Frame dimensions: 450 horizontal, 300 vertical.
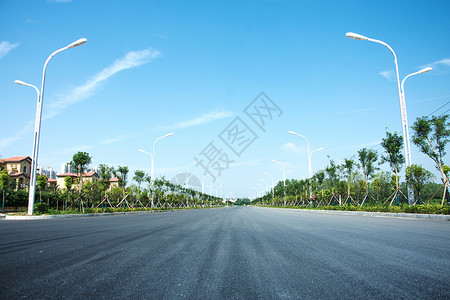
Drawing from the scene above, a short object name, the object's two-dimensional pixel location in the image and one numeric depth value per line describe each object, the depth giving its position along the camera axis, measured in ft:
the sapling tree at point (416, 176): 56.44
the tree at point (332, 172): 114.36
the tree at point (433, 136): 56.29
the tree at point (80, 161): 87.15
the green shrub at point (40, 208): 61.87
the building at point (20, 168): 160.74
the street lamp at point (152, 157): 112.21
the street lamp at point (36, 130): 56.65
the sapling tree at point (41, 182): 77.05
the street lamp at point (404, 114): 55.42
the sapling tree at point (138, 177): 129.80
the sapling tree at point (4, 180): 69.77
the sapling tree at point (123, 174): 124.47
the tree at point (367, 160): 90.48
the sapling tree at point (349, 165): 100.42
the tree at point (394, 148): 71.61
